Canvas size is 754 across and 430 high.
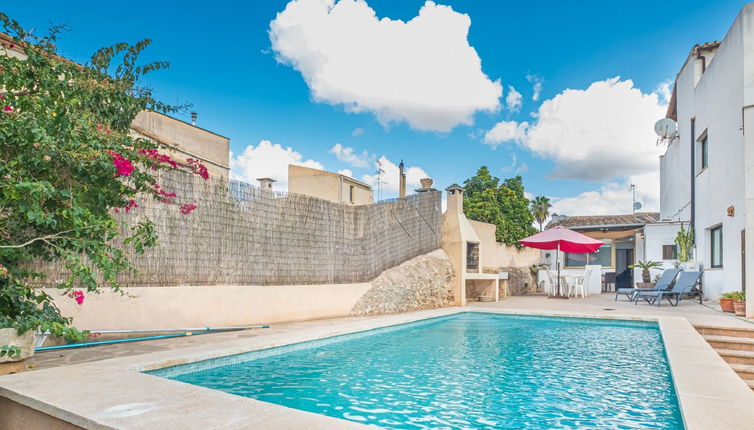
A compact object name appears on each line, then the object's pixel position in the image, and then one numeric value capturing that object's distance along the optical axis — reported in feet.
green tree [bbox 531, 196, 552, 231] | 119.44
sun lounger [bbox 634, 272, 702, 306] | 41.65
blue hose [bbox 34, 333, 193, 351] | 19.85
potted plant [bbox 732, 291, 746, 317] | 31.76
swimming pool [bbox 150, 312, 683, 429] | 14.06
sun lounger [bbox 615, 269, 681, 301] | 44.52
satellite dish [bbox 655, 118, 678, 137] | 62.13
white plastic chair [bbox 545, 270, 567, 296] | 59.68
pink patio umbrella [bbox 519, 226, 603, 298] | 55.26
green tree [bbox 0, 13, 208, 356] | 13.12
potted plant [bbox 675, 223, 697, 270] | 52.72
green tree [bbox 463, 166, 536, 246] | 90.02
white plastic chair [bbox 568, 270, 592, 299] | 60.18
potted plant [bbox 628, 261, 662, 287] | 56.27
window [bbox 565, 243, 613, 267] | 85.90
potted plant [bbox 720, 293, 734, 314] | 34.01
